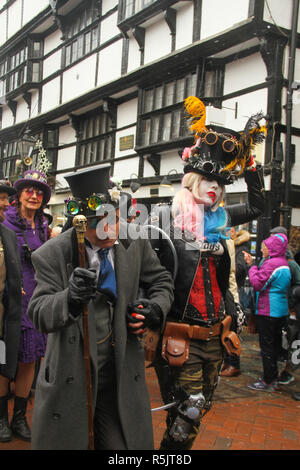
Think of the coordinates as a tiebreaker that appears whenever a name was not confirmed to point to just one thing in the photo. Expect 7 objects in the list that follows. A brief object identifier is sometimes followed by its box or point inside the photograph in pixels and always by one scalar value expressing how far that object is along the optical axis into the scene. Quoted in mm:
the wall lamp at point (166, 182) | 10539
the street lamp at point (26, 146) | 9322
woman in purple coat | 3791
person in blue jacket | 5277
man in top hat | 2004
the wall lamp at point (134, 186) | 5804
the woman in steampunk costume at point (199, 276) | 2695
